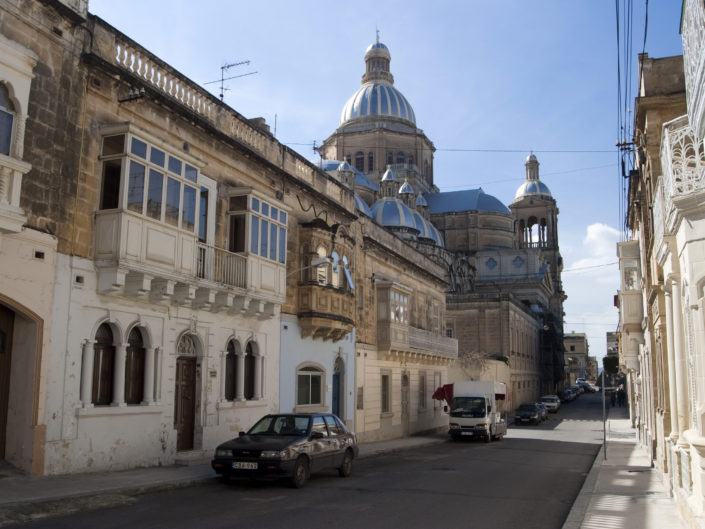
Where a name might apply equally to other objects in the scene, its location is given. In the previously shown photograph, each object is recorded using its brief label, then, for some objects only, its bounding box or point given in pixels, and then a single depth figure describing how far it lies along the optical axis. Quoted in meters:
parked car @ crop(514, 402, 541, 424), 38.97
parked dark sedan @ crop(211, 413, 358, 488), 12.13
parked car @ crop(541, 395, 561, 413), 51.77
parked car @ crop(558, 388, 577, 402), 72.25
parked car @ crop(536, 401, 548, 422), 41.66
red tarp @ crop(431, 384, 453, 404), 31.00
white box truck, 27.97
